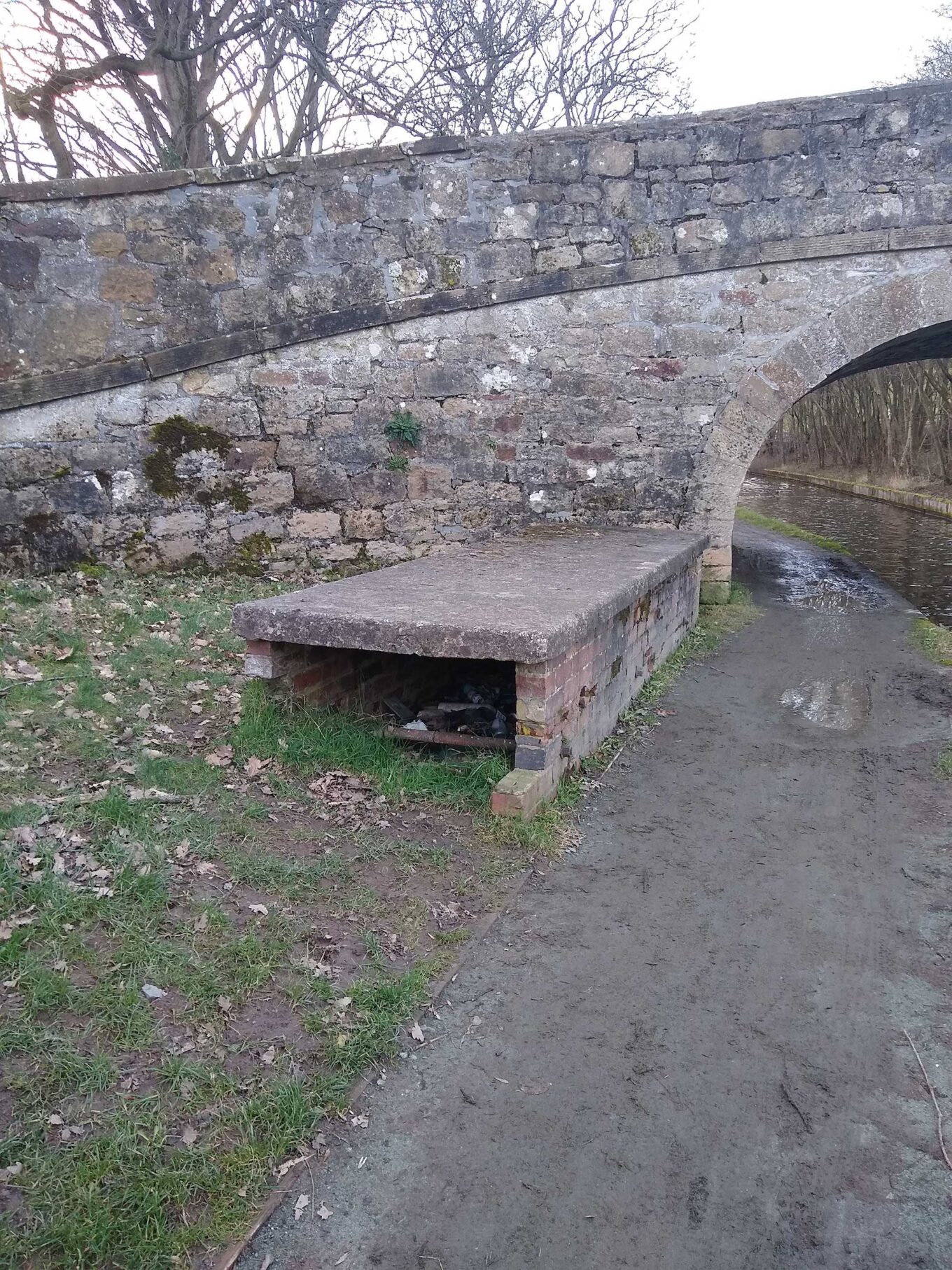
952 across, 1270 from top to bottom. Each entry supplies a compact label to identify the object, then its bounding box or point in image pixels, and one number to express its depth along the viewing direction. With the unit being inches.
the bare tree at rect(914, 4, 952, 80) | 714.8
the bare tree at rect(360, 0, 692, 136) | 506.0
